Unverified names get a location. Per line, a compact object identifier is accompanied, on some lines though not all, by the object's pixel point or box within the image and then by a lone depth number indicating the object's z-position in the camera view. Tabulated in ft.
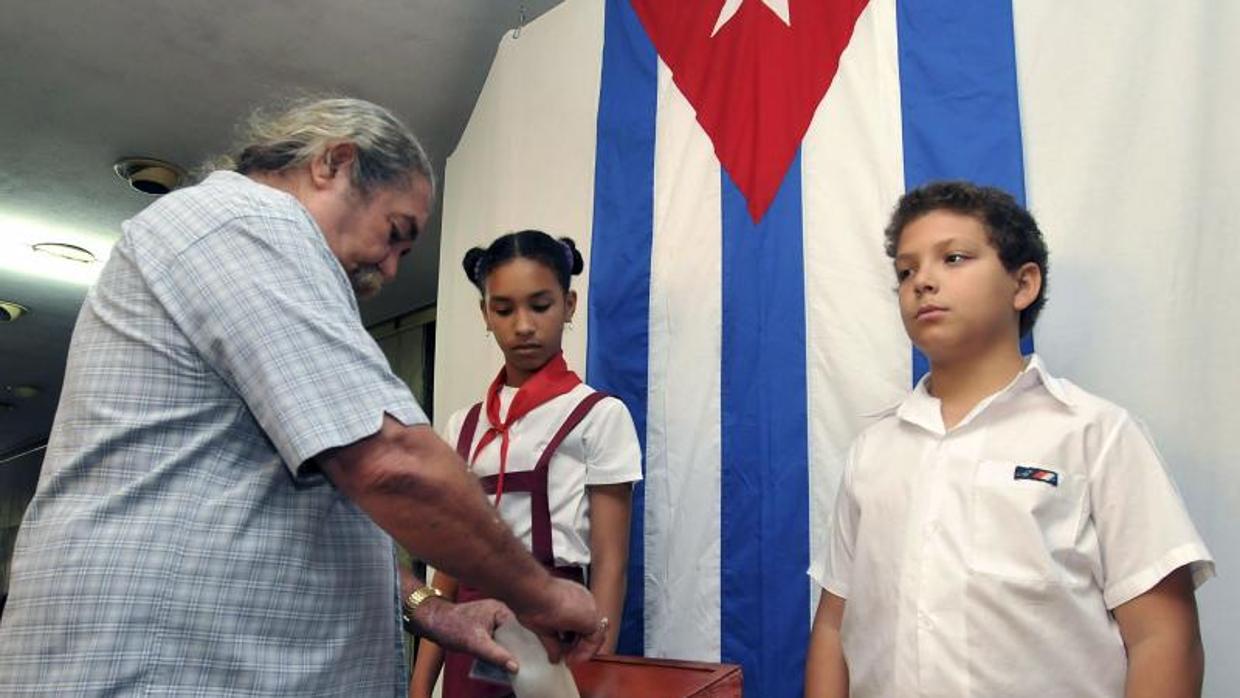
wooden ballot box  3.45
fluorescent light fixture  13.42
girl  4.87
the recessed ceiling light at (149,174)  11.12
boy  3.29
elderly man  2.69
